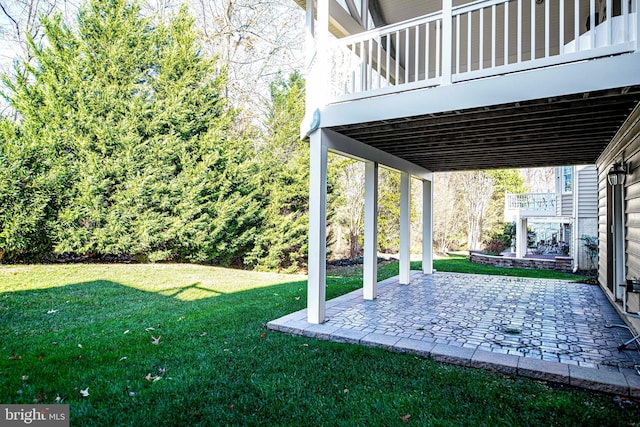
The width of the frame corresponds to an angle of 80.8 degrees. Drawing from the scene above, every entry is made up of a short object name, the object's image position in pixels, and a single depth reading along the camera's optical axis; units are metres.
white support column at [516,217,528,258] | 15.69
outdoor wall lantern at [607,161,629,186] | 5.08
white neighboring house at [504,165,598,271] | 11.51
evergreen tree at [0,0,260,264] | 8.57
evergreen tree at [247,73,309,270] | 11.52
